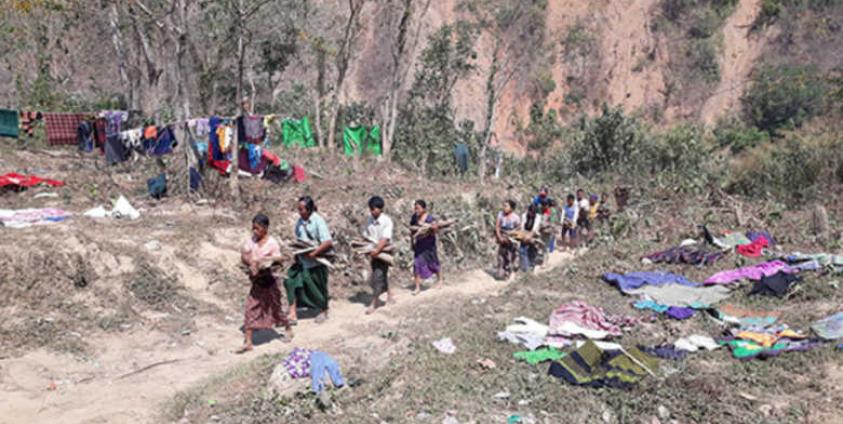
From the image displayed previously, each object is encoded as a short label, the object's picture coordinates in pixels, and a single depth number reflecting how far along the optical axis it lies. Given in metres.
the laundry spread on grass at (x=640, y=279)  8.85
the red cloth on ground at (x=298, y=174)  12.83
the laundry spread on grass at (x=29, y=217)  8.84
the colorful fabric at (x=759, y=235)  11.92
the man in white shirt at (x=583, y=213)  12.52
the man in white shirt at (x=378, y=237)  7.68
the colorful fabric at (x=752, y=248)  10.83
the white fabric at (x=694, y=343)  6.22
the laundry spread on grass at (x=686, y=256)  10.16
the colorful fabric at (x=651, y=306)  7.65
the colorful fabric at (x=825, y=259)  8.88
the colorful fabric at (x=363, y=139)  18.64
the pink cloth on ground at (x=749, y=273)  8.91
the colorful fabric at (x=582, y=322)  6.56
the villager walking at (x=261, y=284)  6.14
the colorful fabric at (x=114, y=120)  14.20
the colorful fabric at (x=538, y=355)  5.82
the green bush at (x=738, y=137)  29.91
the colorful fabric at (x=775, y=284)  8.03
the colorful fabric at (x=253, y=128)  11.59
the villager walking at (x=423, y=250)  8.71
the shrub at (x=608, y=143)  19.28
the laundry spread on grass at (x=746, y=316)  7.02
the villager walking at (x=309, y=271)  7.06
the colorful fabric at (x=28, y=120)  14.18
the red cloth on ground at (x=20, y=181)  11.16
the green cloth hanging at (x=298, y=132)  20.55
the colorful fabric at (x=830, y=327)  6.19
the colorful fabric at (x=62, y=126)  14.42
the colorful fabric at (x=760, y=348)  5.85
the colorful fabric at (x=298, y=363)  4.96
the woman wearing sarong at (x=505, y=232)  9.73
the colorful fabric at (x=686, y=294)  7.98
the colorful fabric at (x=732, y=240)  11.32
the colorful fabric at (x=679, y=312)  7.30
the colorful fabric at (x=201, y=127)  11.57
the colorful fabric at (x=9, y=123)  13.69
